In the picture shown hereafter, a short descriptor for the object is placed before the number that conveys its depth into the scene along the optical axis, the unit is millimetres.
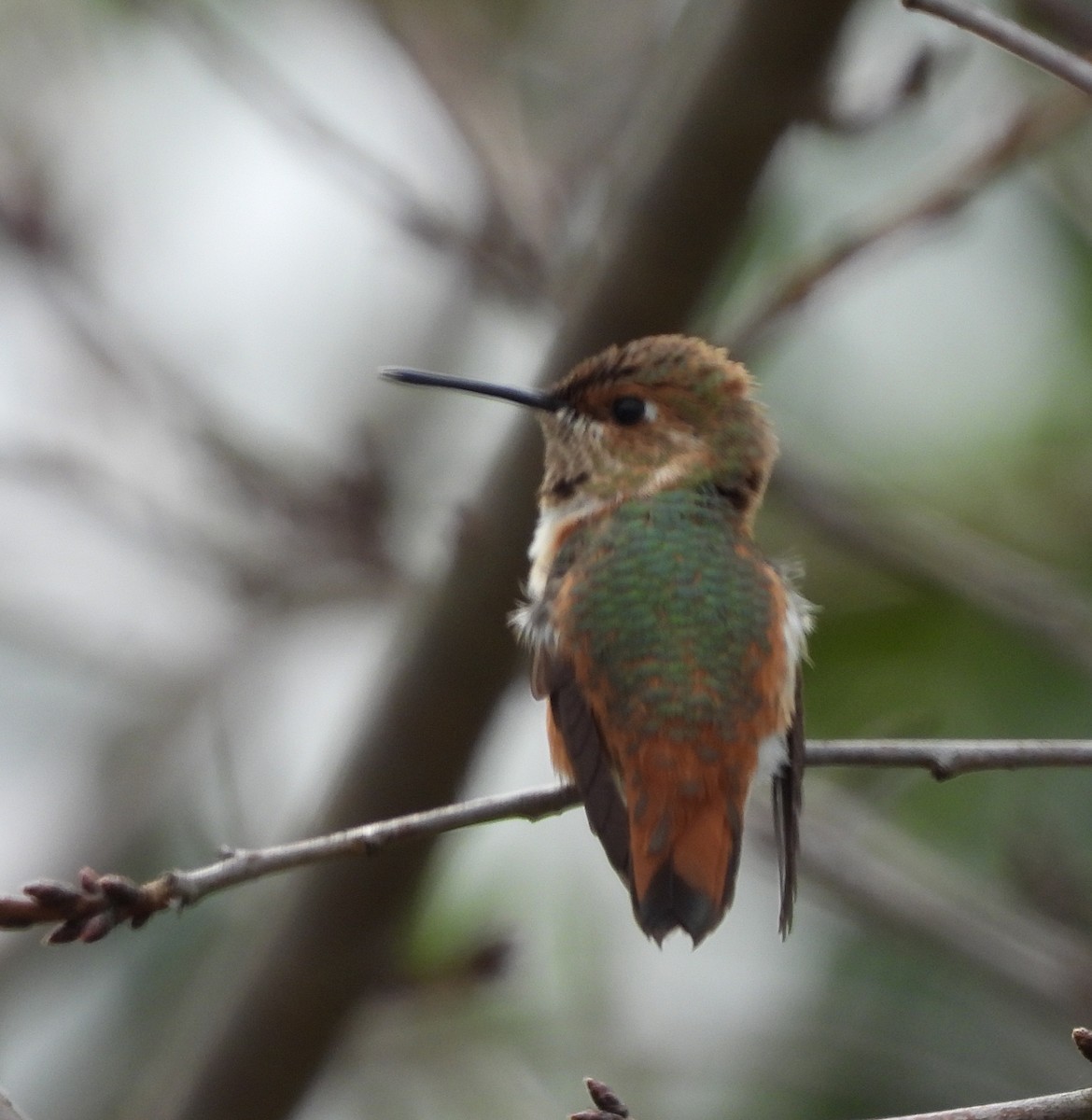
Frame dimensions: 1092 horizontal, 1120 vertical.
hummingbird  6039
